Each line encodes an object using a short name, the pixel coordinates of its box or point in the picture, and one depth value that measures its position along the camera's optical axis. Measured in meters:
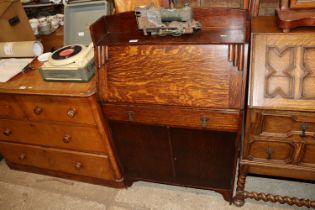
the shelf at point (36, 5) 2.46
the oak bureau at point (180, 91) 1.32
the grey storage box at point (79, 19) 2.00
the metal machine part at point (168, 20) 1.40
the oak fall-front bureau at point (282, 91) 1.25
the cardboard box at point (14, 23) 2.18
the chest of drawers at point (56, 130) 1.62
